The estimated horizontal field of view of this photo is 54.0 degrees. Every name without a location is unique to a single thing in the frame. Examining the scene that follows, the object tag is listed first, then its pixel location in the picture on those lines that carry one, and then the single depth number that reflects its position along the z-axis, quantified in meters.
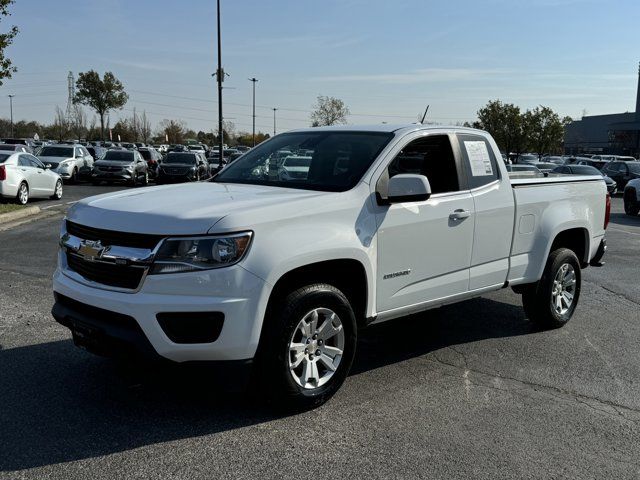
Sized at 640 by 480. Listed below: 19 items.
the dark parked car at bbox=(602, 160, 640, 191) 29.34
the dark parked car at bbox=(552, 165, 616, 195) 25.64
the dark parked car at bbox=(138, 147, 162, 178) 30.78
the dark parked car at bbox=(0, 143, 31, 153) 26.66
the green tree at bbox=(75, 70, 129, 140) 57.41
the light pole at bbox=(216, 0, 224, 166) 31.89
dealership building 74.38
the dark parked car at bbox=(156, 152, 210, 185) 27.30
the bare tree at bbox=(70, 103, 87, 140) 84.38
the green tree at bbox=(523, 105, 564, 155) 46.91
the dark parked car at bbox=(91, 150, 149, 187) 26.11
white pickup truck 3.56
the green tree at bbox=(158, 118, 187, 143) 99.12
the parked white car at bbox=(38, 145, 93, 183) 26.48
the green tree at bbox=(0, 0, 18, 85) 15.80
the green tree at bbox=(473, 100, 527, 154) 46.66
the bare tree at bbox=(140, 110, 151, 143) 94.56
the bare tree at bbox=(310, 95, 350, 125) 70.56
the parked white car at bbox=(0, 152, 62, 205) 16.16
